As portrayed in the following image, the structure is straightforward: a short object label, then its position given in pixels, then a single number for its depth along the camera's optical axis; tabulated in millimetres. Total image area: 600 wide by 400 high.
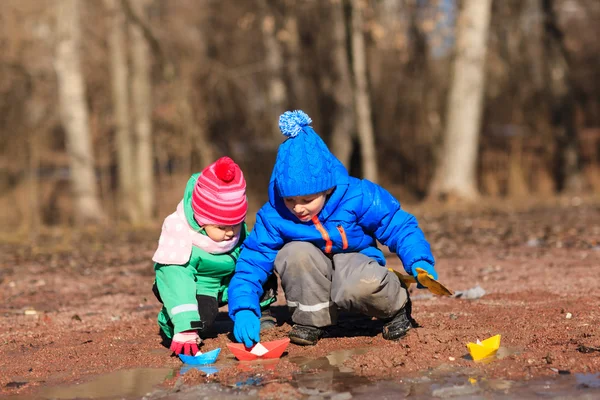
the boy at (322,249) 3953
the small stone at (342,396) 3248
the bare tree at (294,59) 17844
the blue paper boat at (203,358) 3938
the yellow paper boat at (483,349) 3736
